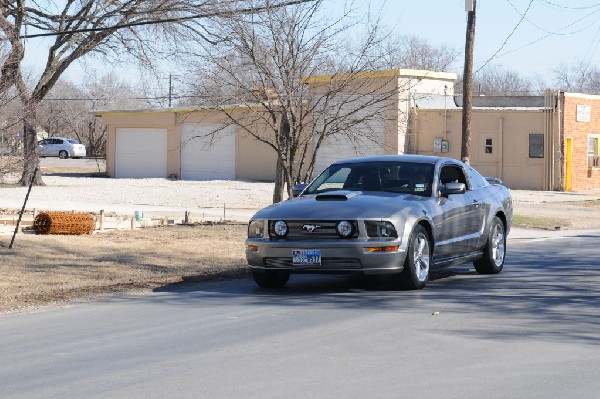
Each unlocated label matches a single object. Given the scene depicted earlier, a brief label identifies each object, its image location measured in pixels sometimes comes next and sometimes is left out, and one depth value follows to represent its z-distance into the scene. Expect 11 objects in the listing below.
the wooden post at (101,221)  19.81
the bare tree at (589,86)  102.25
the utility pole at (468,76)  27.33
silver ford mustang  12.34
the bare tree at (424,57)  68.76
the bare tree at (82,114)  84.38
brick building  43.50
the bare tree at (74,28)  16.02
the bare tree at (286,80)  19.81
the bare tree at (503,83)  115.50
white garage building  48.22
